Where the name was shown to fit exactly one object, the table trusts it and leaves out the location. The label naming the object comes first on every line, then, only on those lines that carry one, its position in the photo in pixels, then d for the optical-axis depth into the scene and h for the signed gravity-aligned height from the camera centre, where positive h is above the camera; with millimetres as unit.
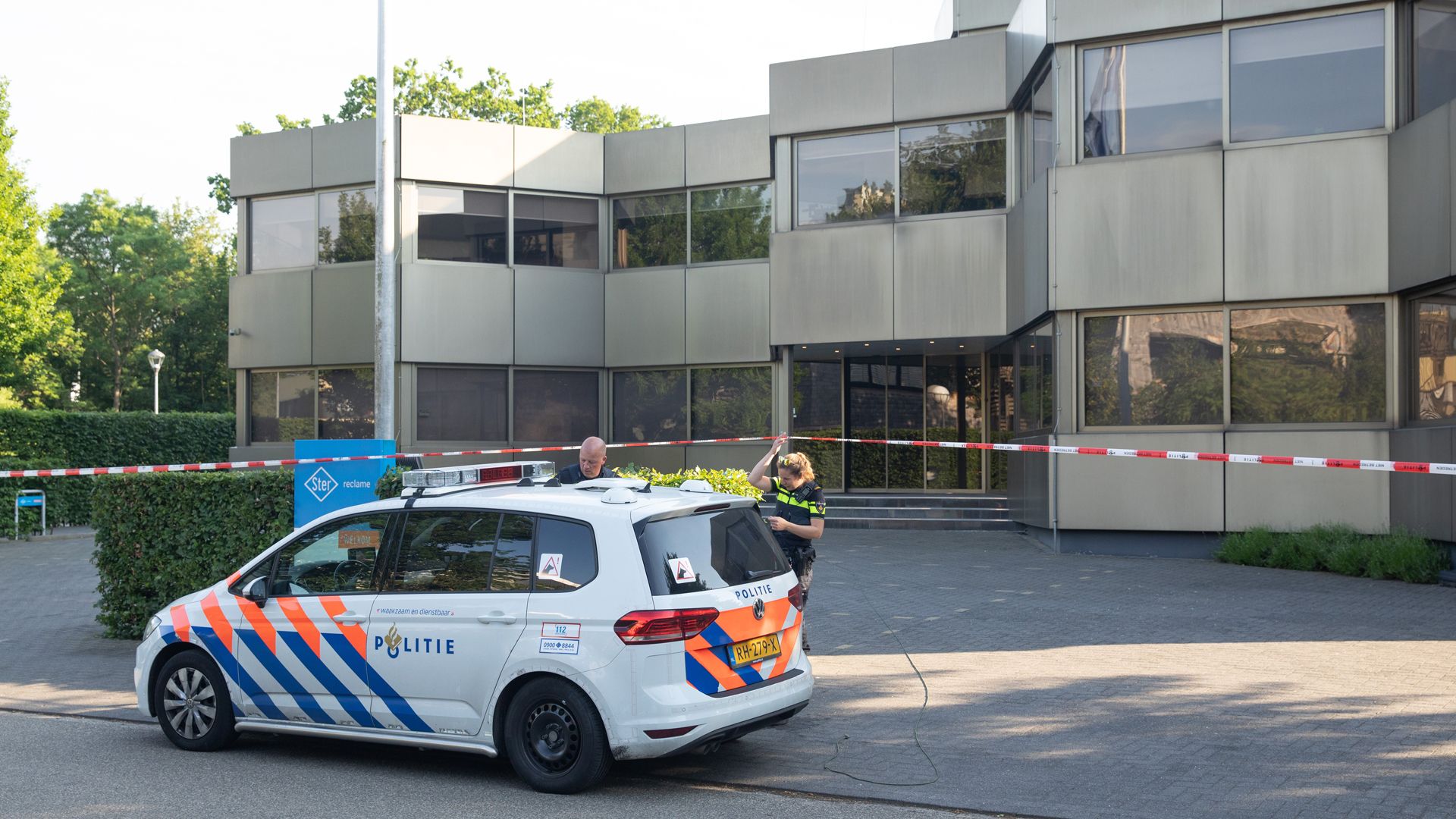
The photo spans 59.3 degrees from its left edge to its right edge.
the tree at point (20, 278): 32406 +3728
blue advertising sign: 11086 -569
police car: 6457 -1162
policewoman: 9305 -704
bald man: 9930 -336
